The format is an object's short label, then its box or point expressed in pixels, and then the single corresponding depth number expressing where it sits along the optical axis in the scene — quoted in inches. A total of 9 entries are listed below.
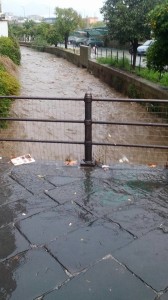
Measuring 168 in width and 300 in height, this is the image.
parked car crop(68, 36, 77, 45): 1681.3
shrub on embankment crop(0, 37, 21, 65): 834.2
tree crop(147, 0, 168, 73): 366.9
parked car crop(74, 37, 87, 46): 1557.1
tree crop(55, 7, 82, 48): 1528.1
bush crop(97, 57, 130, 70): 663.6
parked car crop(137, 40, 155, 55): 856.9
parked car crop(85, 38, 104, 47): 1449.3
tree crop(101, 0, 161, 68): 558.3
